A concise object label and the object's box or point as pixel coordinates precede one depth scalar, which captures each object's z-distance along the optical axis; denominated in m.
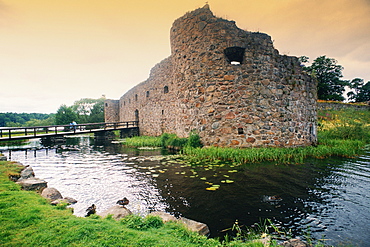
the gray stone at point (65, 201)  3.18
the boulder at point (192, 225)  2.28
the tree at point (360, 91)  38.58
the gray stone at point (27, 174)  4.67
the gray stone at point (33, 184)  3.90
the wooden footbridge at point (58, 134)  12.85
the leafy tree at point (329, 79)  32.28
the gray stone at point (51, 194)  3.45
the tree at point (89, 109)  41.27
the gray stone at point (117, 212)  2.64
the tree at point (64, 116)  34.59
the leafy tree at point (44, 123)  42.64
